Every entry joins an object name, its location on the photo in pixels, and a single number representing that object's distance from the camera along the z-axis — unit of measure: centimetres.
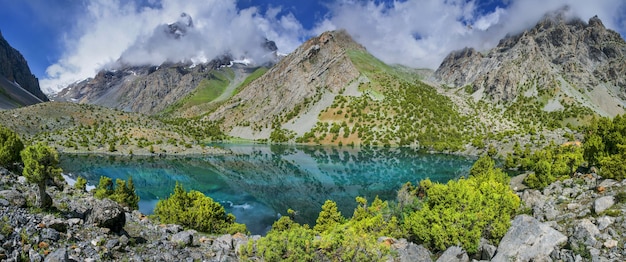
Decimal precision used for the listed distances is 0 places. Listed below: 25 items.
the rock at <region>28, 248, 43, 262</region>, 1205
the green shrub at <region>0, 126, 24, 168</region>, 2981
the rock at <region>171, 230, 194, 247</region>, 1813
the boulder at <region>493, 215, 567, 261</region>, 1881
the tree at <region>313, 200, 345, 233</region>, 3684
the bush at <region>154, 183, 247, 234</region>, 2791
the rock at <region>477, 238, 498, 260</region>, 2093
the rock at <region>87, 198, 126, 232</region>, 1698
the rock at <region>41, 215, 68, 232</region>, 1452
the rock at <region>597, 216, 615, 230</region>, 1895
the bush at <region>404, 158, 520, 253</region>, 2189
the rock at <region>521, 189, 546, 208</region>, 2958
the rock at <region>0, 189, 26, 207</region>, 1632
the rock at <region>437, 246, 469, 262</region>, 1983
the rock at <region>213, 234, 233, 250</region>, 1922
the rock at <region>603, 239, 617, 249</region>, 1730
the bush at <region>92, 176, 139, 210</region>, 3288
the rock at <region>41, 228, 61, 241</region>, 1375
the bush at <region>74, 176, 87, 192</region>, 3606
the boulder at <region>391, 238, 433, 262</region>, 1980
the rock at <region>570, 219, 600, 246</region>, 1805
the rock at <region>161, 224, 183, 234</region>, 2074
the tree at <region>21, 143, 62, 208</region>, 1870
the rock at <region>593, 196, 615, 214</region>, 2153
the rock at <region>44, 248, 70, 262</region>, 1183
